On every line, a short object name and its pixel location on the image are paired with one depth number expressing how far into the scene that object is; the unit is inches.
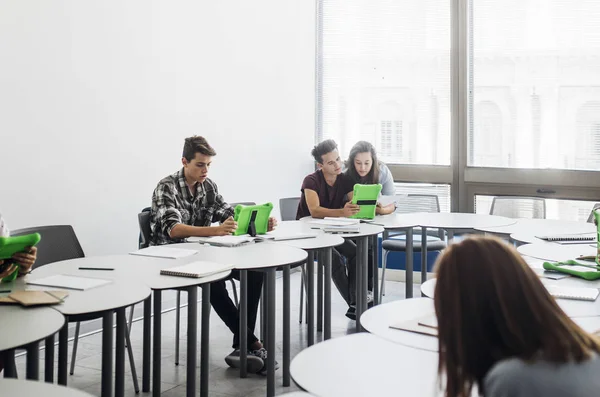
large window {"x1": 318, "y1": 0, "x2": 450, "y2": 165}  241.3
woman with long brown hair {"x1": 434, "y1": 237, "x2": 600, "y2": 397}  42.7
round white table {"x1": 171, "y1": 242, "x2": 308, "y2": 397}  114.5
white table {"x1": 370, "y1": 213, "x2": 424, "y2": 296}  170.4
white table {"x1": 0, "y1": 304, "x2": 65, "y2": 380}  67.6
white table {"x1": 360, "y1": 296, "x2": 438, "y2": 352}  71.2
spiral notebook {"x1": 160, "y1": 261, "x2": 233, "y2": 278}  101.6
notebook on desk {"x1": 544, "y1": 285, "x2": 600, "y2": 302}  88.4
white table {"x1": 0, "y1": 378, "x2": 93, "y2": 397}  53.6
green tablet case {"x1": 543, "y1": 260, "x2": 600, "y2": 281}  101.0
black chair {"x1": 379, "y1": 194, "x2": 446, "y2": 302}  198.2
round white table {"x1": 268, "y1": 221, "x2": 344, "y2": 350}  134.7
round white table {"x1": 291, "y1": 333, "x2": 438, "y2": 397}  58.1
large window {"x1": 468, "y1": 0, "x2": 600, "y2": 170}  216.2
